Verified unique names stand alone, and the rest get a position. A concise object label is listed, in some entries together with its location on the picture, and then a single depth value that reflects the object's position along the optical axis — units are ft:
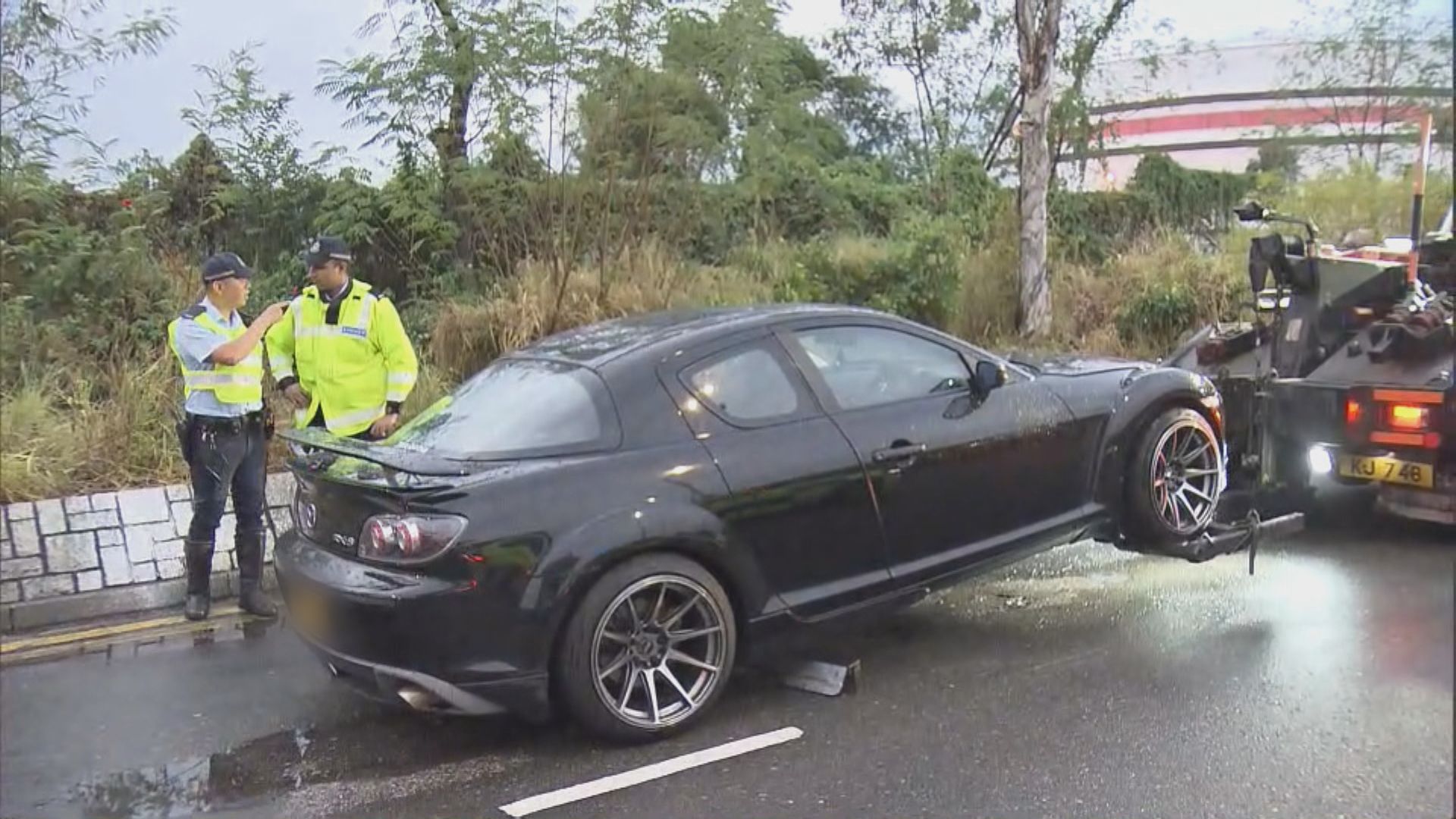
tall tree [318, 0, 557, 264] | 31.89
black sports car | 13.65
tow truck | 20.33
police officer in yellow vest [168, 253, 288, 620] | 19.61
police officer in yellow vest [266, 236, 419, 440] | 20.54
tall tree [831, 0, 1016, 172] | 56.80
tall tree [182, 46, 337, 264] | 31.35
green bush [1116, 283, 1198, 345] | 39.34
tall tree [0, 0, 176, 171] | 27.84
